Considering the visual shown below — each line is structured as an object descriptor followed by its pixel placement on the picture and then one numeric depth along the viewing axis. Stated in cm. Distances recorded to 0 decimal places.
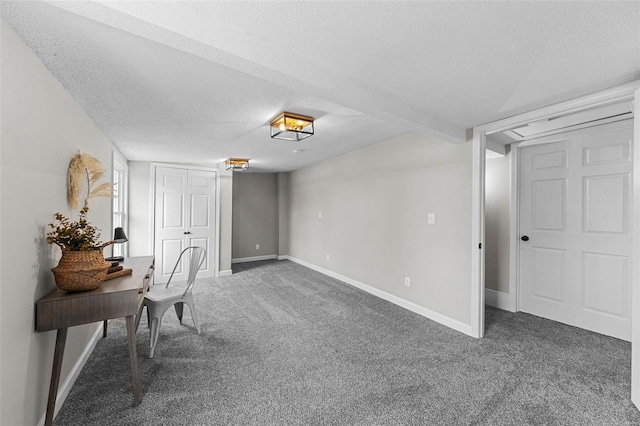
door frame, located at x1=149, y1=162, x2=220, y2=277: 479
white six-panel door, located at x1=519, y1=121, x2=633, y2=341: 273
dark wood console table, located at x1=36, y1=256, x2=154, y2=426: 156
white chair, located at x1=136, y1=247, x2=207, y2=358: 246
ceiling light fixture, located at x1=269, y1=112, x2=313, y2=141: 254
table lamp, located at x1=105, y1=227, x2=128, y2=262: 288
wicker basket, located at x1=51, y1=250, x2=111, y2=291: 163
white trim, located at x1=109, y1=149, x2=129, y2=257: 407
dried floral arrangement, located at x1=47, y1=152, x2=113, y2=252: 167
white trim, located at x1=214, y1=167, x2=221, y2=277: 530
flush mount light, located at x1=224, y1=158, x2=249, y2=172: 477
